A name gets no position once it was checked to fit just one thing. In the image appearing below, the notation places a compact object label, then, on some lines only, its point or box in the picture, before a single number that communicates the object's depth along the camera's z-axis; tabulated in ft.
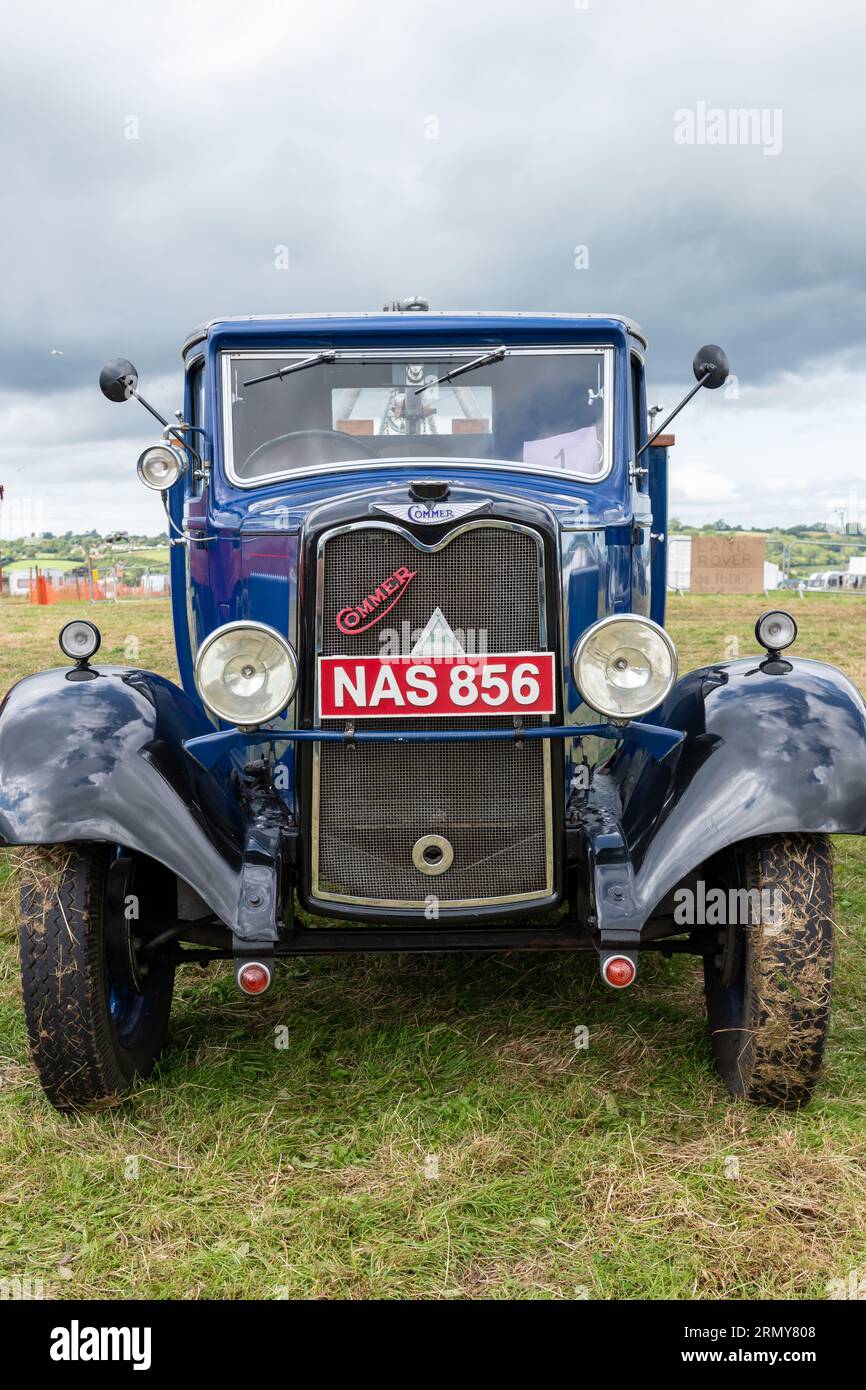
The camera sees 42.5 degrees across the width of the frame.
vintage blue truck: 10.06
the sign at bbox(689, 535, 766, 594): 117.39
